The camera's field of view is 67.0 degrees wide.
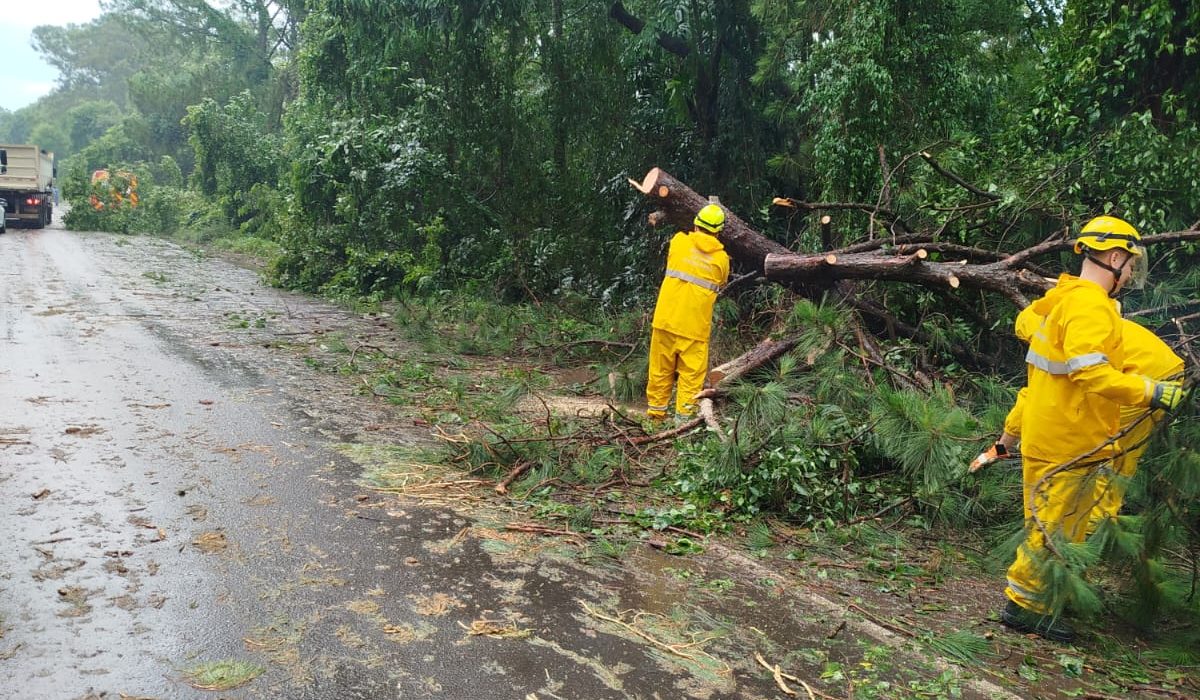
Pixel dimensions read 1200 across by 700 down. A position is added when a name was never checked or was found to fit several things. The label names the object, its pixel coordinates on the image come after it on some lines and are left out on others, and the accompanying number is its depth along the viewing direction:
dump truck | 23.78
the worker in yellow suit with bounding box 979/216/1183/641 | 3.53
